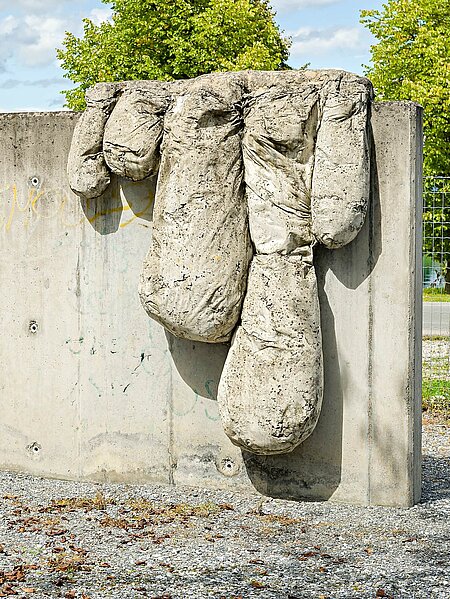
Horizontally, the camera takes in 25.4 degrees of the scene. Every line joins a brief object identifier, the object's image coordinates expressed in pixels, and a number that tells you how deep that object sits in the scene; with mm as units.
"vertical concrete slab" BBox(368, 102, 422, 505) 6367
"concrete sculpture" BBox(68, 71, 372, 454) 6207
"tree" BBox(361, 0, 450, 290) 27719
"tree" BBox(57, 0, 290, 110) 28578
